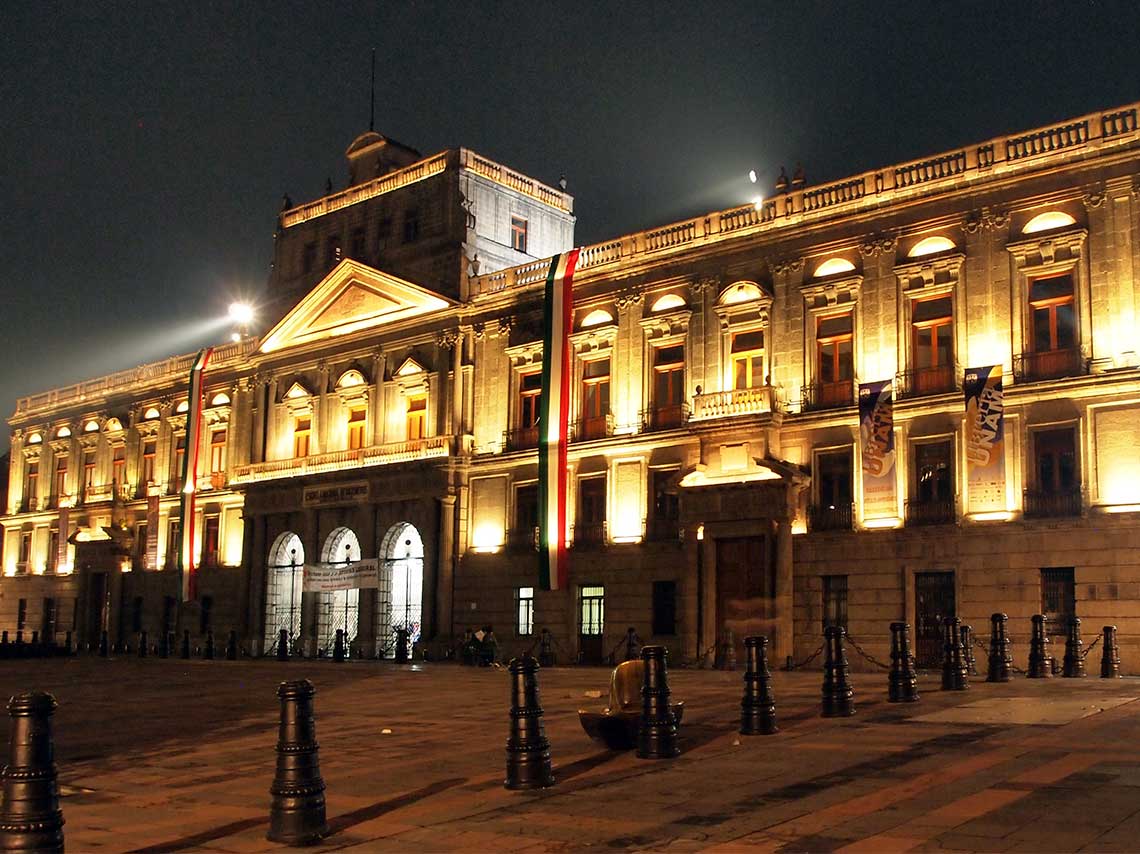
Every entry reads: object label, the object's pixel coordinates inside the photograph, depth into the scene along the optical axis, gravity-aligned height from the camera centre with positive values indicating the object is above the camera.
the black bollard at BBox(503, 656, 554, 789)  10.55 -1.29
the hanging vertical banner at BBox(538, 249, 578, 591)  33.78 +4.04
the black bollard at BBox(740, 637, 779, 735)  13.45 -1.23
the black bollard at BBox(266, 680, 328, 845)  8.73 -1.38
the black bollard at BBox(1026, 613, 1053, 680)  21.89 -1.15
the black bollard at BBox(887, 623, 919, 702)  16.67 -1.18
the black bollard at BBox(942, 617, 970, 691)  18.53 -1.06
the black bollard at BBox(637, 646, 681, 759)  11.86 -1.29
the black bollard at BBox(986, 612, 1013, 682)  19.95 -1.04
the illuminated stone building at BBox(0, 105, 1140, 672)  28.25 +4.93
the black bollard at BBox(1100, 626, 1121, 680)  23.16 -1.22
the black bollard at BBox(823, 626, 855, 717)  14.97 -1.16
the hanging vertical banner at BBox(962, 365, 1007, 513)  28.36 +3.39
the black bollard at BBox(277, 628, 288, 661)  41.94 -2.14
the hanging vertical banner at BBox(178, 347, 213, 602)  47.31 +4.26
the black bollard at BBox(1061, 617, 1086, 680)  22.88 -1.19
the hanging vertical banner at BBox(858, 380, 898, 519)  30.27 +3.51
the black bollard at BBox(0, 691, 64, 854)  7.29 -1.20
